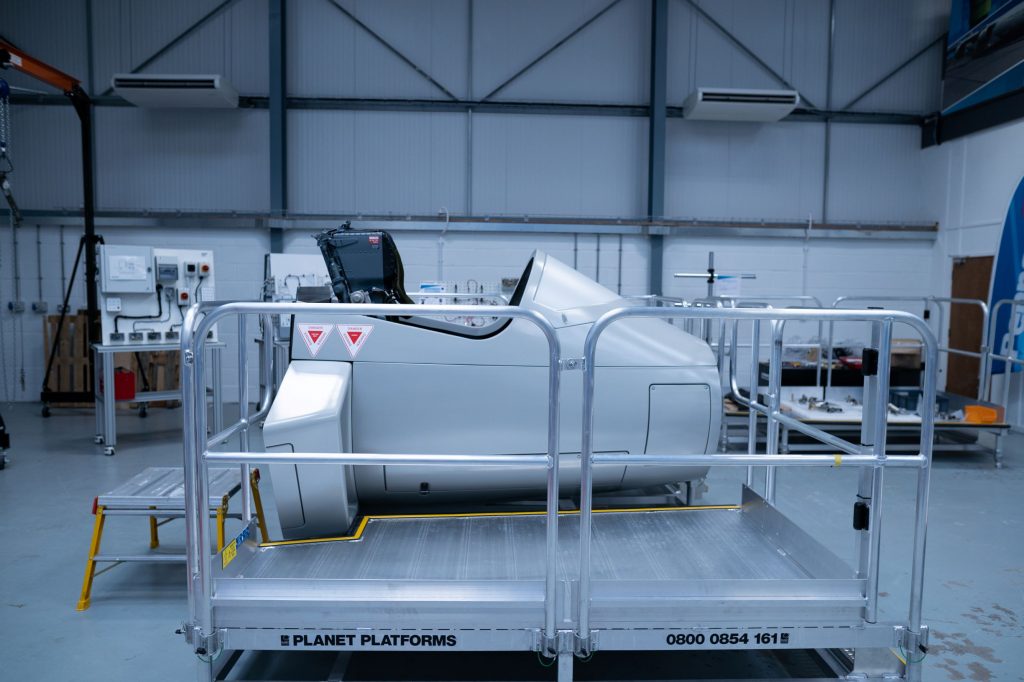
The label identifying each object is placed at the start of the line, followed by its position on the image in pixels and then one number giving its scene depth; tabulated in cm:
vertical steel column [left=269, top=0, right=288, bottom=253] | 912
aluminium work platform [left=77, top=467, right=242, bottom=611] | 341
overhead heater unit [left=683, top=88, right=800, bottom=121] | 891
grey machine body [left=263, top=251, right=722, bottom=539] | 299
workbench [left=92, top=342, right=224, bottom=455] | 645
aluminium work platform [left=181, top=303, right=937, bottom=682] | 221
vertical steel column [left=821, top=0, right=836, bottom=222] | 974
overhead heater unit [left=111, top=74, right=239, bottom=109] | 859
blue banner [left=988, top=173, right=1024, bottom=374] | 788
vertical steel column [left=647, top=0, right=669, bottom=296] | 933
